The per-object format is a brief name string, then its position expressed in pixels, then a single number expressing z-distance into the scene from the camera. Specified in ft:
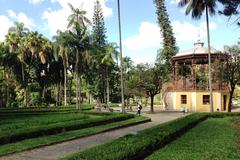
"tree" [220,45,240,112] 82.14
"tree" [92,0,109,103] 151.95
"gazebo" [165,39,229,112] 95.90
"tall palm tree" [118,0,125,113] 71.90
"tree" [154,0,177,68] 134.22
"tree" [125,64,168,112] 92.50
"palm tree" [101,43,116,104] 143.94
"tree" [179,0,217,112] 72.27
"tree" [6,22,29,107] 118.31
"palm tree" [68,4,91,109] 101.87
